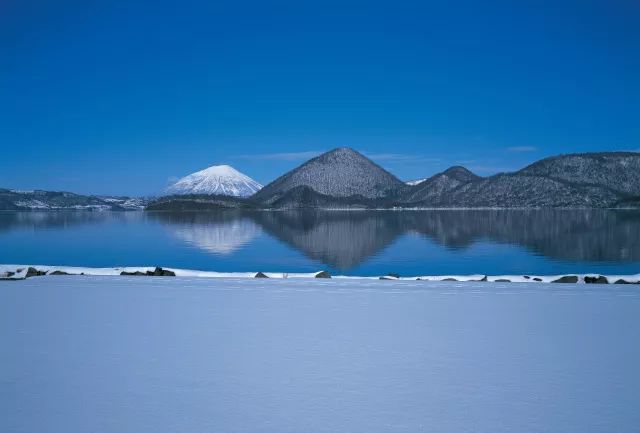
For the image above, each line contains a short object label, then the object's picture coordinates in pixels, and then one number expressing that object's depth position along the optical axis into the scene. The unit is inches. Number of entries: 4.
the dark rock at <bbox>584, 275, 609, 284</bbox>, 649.6
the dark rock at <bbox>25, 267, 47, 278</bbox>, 701.7
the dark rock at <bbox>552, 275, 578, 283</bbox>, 653.1
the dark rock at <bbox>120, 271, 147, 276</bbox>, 724.3
